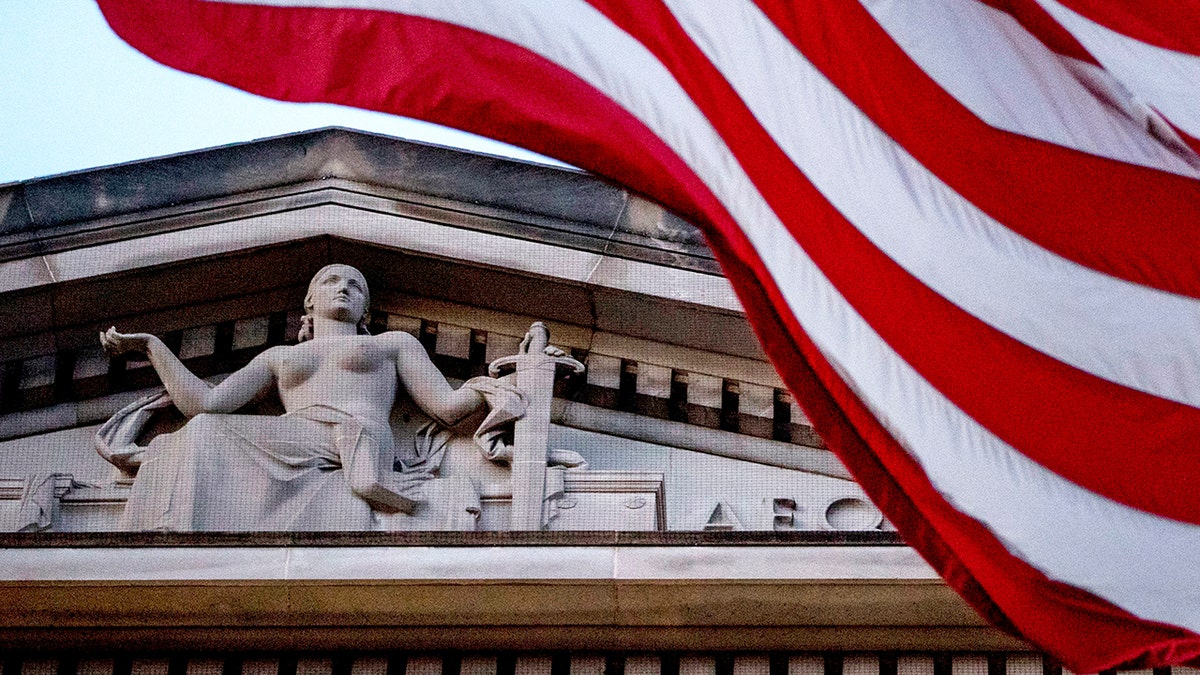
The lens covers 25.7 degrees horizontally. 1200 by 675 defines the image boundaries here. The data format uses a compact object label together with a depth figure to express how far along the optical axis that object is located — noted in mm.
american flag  11570
